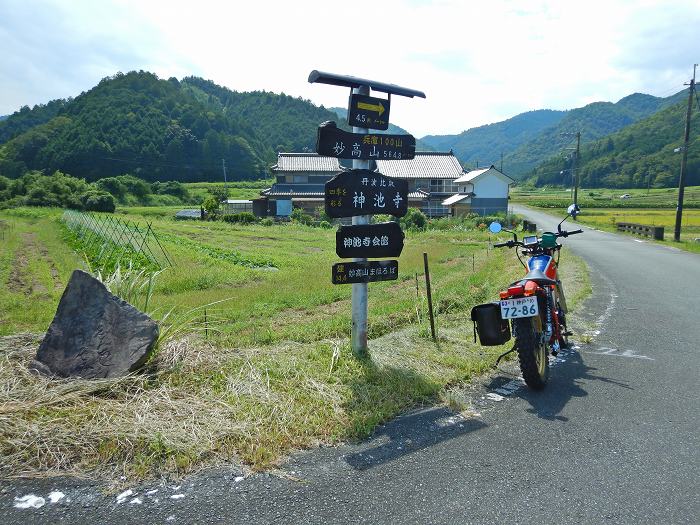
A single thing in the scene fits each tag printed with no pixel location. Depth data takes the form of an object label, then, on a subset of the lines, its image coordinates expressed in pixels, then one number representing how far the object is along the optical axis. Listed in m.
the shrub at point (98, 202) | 40.91
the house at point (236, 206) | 45.38
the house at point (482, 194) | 38.81
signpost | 4.26
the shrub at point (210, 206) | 39.00
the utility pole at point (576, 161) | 32.00
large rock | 3.63
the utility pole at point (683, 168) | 21.11
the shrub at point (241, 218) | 34.84
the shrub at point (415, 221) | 31.34
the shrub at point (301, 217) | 34.78
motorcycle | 3.88
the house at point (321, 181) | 39.50
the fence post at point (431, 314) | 5.26
